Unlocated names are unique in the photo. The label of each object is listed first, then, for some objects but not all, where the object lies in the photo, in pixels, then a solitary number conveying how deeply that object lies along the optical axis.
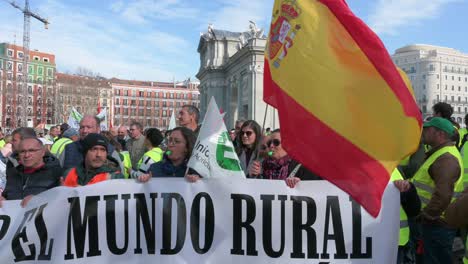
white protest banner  3.80
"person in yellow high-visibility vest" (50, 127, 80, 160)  8.15
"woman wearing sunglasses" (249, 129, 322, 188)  4.25
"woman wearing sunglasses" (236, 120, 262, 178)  5.70
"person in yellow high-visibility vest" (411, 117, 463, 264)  4.41
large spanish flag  3.29
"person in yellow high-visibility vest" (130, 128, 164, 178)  5.61
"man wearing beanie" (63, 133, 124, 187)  4.11
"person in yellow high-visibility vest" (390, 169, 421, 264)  3.84
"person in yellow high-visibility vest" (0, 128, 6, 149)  10.54
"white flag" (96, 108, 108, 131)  11.86
